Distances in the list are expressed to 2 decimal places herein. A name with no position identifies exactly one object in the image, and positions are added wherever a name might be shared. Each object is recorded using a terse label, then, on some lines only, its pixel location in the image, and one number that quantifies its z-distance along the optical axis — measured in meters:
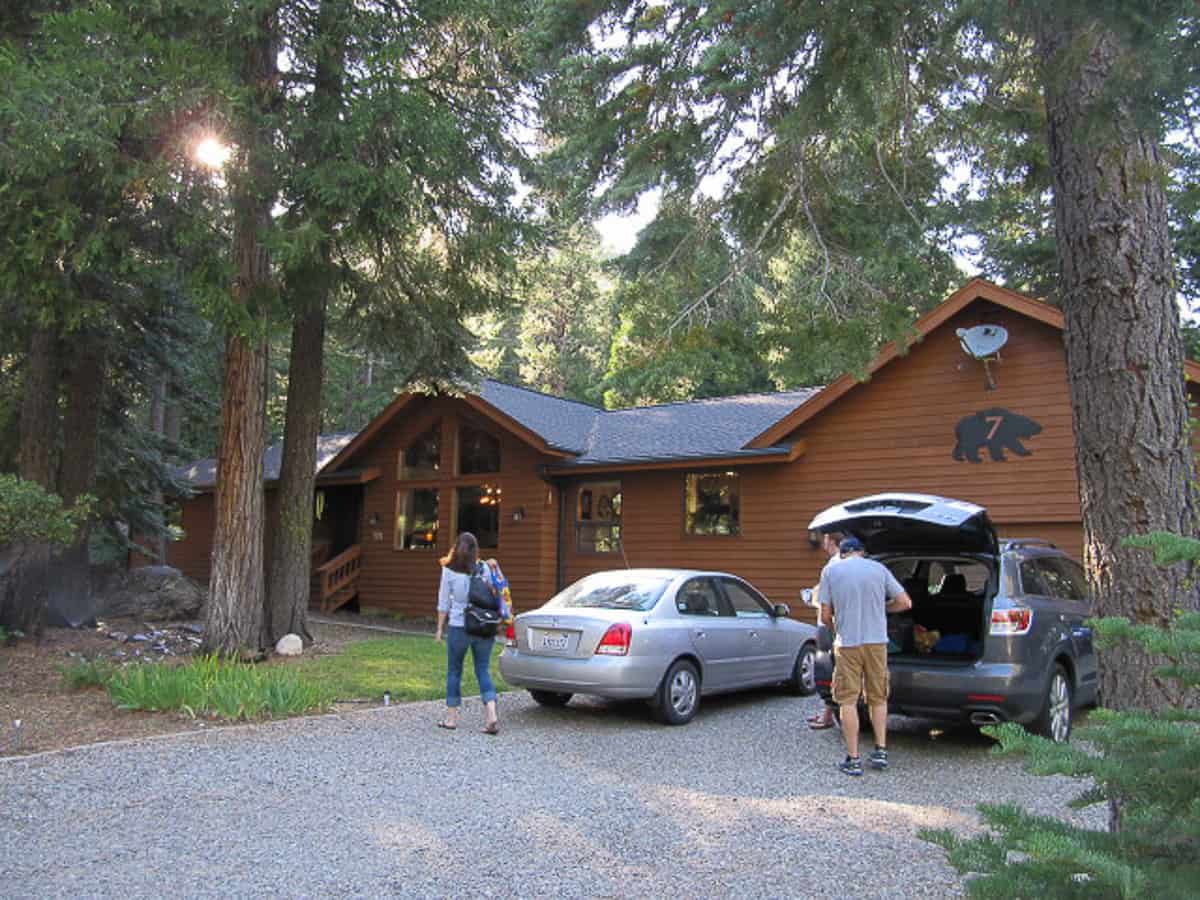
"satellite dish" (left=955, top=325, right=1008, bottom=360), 13.52
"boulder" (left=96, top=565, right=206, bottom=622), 18.38
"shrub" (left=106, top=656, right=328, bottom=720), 8.78
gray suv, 7.28
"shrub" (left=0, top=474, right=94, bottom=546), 9.19
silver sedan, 8.53
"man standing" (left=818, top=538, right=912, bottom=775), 7.08
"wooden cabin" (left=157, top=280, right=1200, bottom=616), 13.68
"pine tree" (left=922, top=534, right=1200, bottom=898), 2.19
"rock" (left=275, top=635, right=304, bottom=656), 13.51
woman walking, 8.42
